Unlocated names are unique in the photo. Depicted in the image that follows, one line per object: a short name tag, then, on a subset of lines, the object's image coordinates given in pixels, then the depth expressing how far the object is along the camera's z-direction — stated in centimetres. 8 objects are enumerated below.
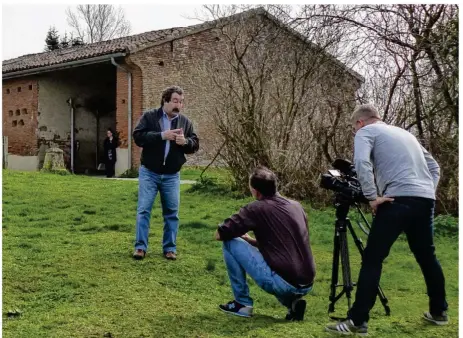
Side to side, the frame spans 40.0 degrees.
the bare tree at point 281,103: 1003
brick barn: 1716
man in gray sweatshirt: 409
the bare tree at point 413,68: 925
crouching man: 424
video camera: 437
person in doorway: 1720
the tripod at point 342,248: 447
